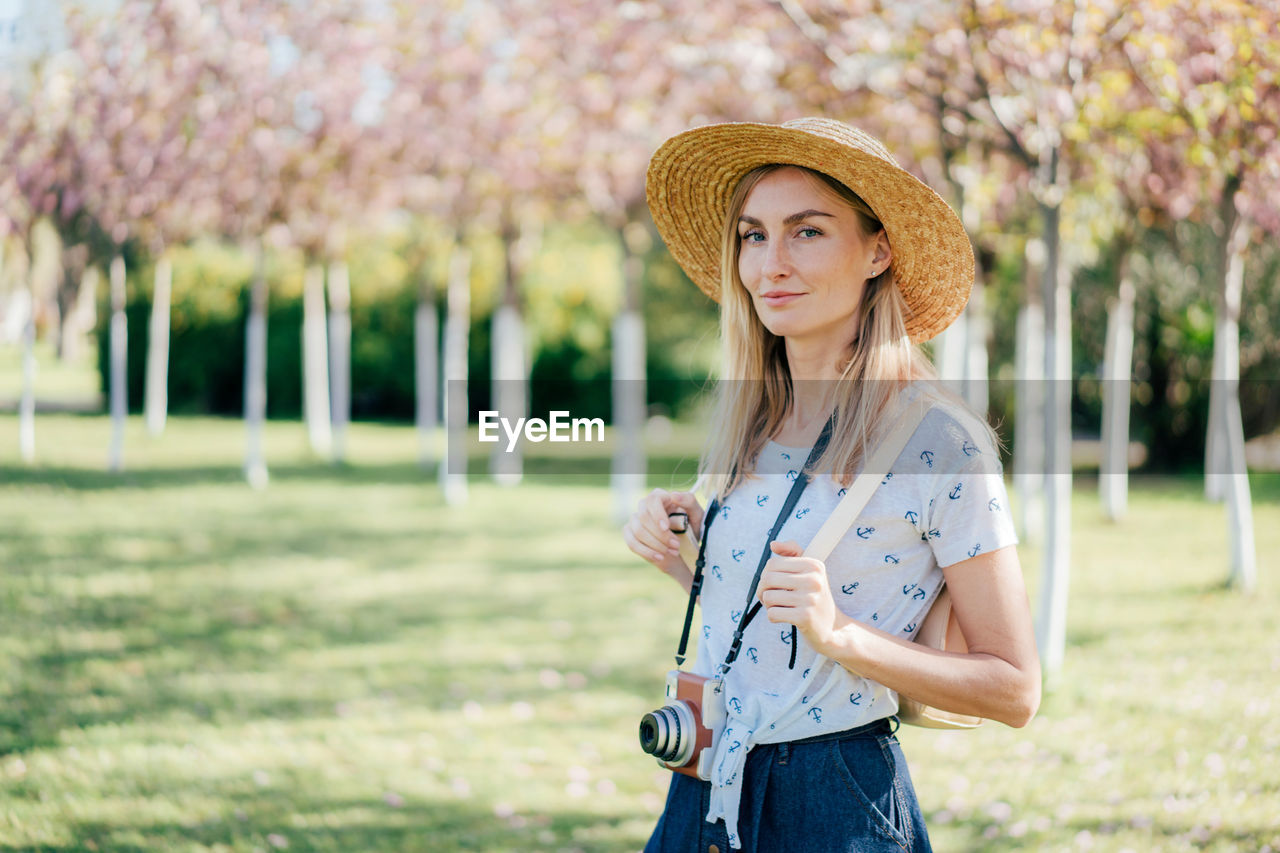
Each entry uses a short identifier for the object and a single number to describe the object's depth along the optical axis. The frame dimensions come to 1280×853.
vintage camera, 1.68
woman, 1.53
